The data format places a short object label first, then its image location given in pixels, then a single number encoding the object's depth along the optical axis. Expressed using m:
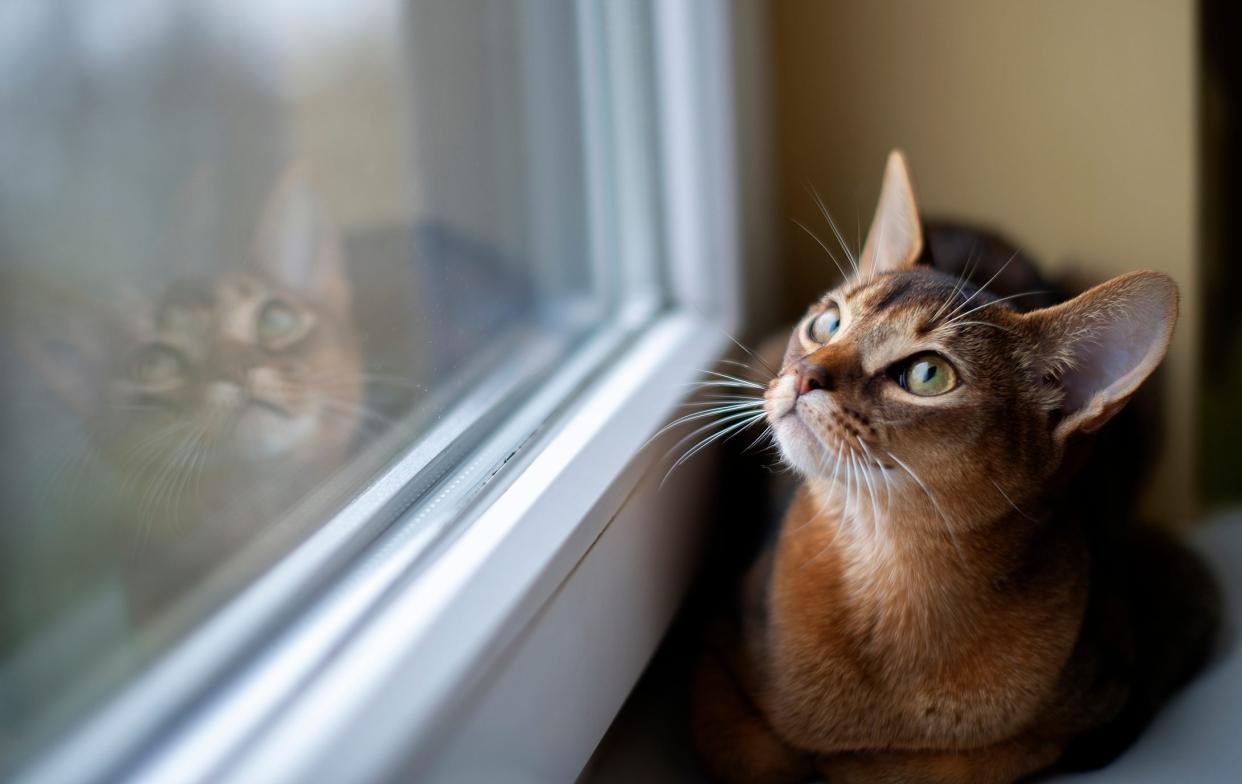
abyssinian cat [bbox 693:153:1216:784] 0.80
